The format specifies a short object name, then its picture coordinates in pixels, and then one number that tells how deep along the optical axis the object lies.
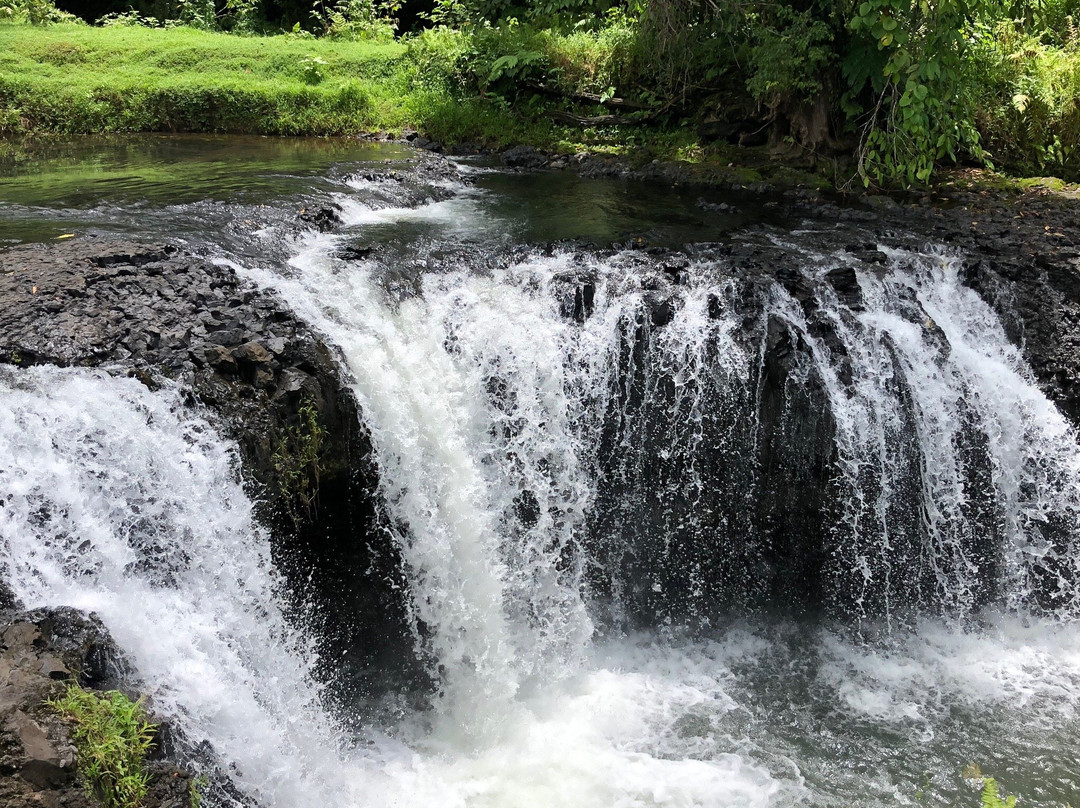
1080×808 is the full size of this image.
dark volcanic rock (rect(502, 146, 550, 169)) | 11.73
